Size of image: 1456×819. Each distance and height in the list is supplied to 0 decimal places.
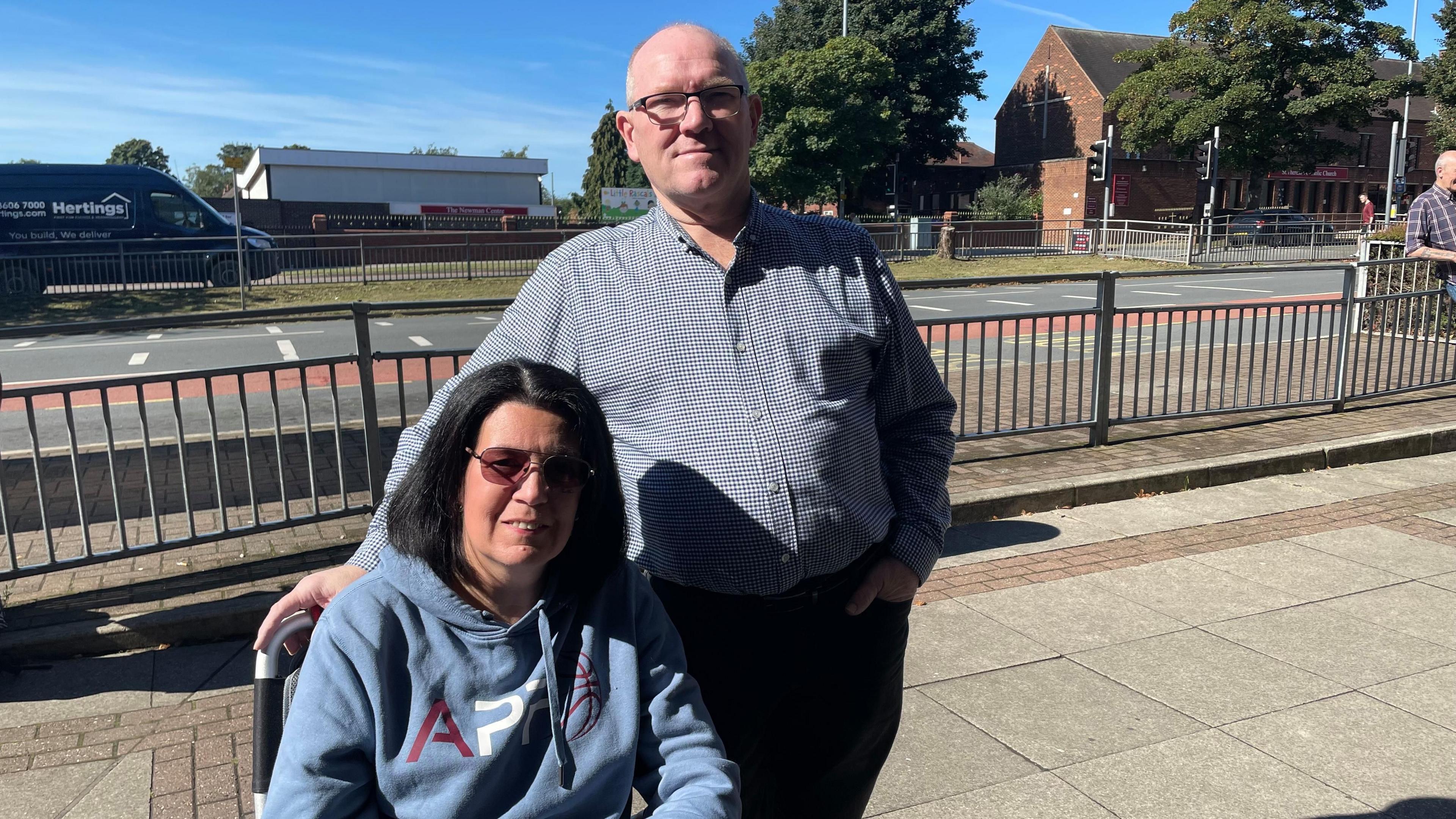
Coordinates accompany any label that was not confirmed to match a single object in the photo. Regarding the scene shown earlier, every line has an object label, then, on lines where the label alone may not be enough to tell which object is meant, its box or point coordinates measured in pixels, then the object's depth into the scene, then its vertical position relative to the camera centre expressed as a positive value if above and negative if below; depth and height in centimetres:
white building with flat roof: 5194 +182
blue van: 2392 +29
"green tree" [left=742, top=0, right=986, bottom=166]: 5153 +760
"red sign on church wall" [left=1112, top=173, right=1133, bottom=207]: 5278 +63
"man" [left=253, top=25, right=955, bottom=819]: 197 -38
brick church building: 5403 +229
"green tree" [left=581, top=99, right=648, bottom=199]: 7125 +320
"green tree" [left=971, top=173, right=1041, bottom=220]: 4444 +4
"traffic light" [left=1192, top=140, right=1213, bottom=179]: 3350 +132
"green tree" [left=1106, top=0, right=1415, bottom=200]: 4272 +479
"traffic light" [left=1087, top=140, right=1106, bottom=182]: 2970 +108
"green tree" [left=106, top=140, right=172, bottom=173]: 9612 +608
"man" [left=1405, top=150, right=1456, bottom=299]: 866 -22
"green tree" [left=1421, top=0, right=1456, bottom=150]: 4166 +443
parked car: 3169 -96
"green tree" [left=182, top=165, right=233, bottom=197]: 11275 +443
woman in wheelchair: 159 -67
